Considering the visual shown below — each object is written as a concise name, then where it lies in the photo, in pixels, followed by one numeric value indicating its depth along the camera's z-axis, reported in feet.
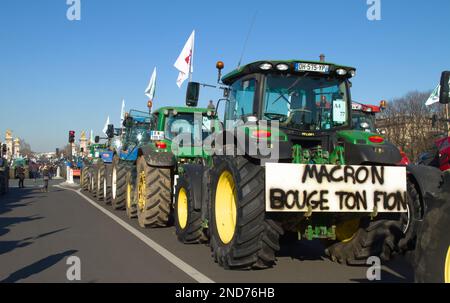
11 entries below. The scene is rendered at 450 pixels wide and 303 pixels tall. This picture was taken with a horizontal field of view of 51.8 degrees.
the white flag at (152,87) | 60.64
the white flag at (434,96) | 41.96
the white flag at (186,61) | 49.83
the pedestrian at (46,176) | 72.69
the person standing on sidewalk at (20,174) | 87.30
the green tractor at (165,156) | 31.17
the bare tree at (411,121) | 108.06
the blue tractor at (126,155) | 40.98
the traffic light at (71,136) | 84.67
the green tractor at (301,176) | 17.70
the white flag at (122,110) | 74.05
